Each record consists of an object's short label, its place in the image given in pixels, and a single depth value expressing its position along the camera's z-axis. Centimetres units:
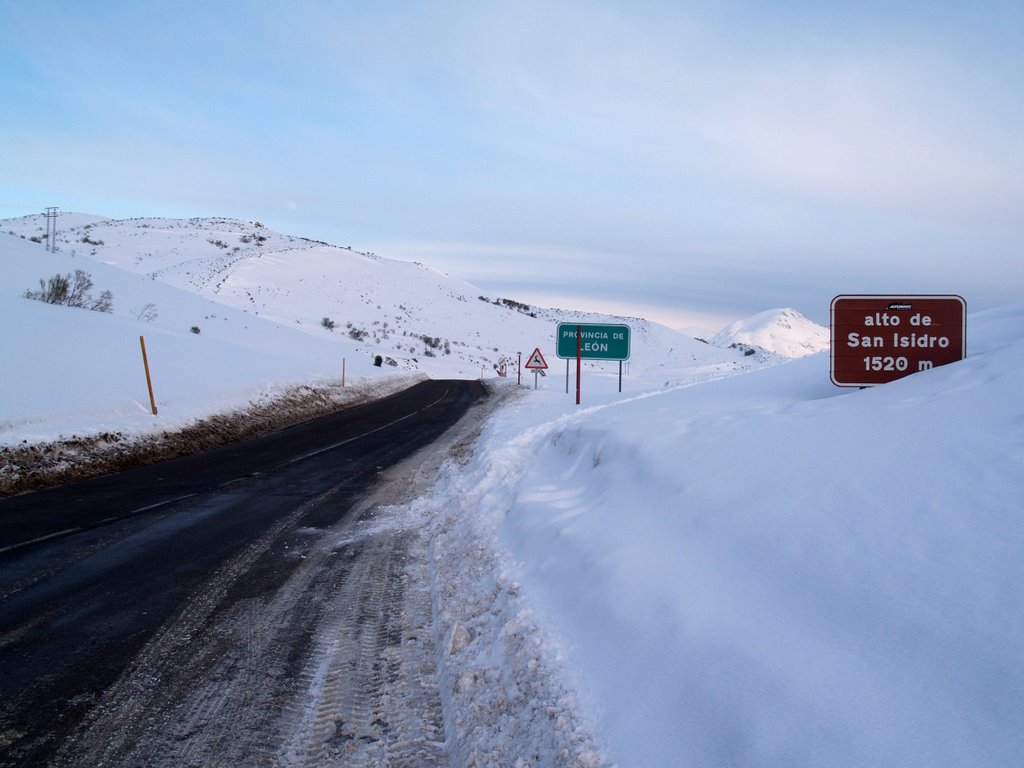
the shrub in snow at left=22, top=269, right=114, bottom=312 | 2222
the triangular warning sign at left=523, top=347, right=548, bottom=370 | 2453
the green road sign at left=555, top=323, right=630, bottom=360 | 2047
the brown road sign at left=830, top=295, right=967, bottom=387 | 810
